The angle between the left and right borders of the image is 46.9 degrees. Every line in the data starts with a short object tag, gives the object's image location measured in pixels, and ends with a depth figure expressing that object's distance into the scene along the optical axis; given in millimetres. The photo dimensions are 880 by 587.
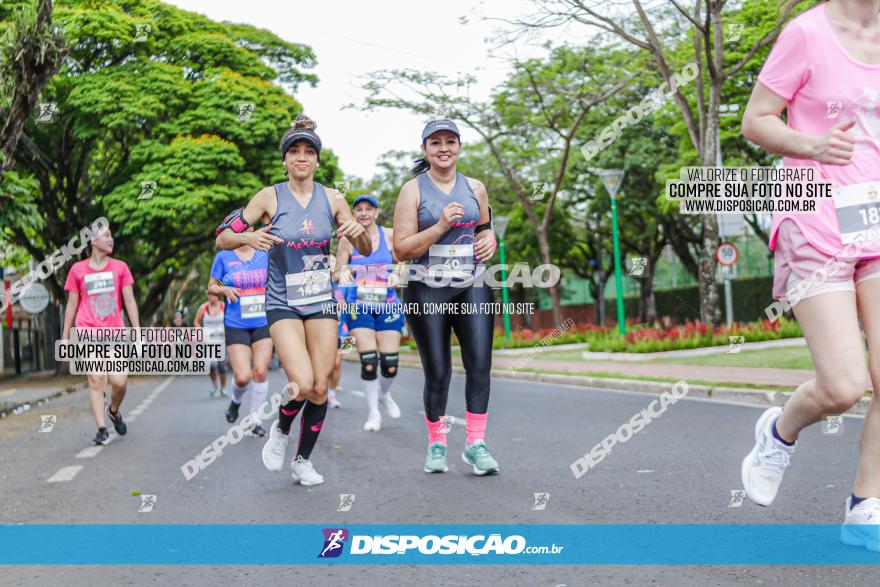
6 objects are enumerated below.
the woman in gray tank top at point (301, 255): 6215
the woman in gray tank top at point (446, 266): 6141
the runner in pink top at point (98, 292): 9555
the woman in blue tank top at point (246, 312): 9594
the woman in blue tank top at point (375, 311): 9695
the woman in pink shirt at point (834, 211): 3824
